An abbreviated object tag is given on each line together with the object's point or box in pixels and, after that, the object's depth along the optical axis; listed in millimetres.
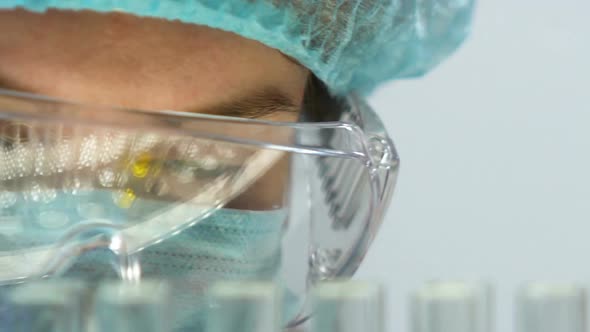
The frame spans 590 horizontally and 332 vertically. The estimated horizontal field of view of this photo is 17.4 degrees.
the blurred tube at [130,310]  412
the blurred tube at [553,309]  432
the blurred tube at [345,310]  424
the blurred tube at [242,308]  420
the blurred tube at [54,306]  413
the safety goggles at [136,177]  490
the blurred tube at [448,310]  427
